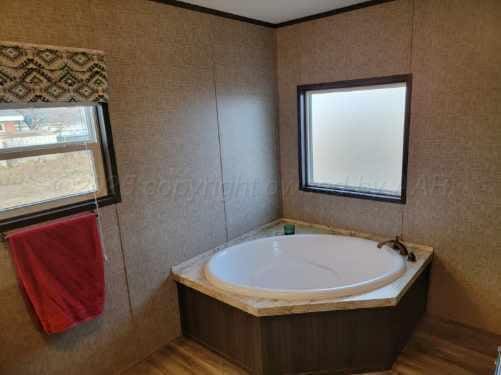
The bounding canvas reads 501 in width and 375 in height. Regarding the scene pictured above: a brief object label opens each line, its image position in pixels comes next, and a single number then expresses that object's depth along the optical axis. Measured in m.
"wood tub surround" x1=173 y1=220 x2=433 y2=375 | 2.00
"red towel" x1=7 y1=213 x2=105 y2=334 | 1.76
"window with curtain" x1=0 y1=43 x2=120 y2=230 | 1.66
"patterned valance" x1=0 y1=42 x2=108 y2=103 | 1.60
